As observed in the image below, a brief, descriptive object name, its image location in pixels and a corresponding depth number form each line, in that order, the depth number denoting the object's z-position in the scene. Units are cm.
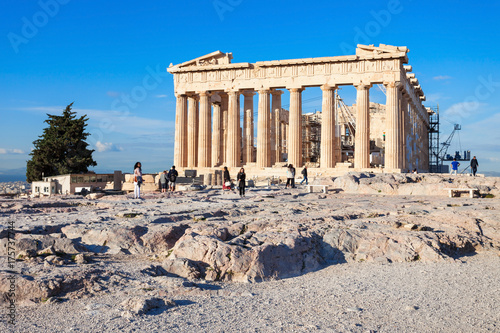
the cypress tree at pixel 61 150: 5228
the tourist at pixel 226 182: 2583
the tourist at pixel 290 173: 2731
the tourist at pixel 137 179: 2134
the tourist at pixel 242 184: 2239
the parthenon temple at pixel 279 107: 3953
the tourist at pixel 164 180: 2719
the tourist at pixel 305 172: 2989
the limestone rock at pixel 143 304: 663
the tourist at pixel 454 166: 3283
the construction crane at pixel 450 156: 7188
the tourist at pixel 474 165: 3206
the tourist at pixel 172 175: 2683
